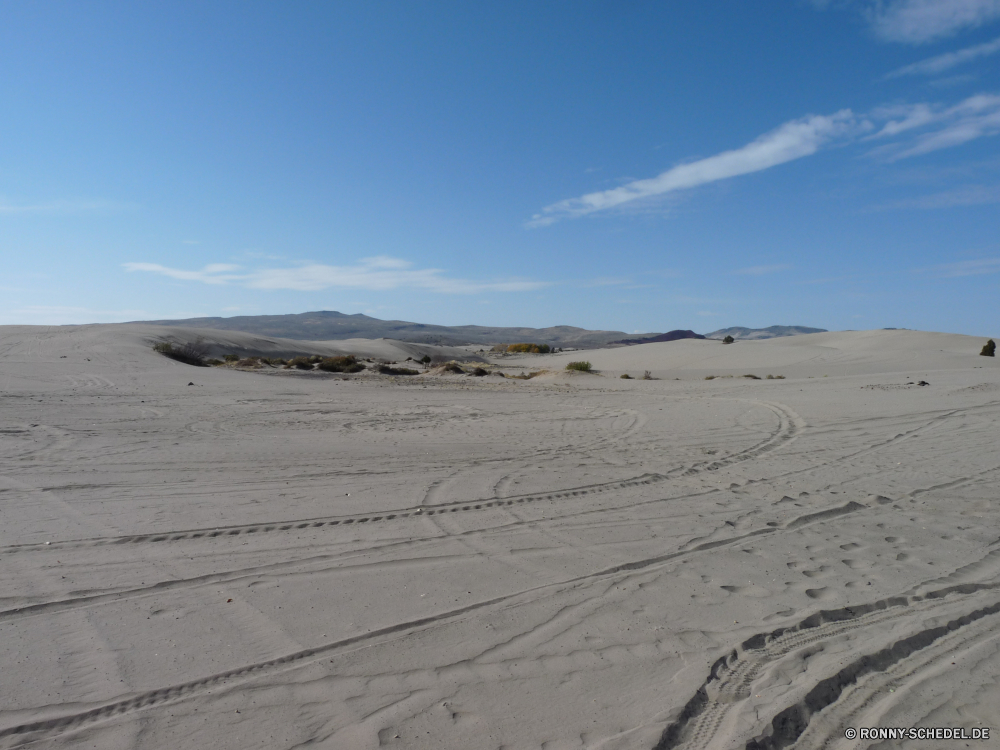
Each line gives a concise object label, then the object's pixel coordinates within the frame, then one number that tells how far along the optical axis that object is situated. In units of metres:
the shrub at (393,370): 27.28
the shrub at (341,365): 28.08
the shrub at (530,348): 62.56
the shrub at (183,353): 26.66
